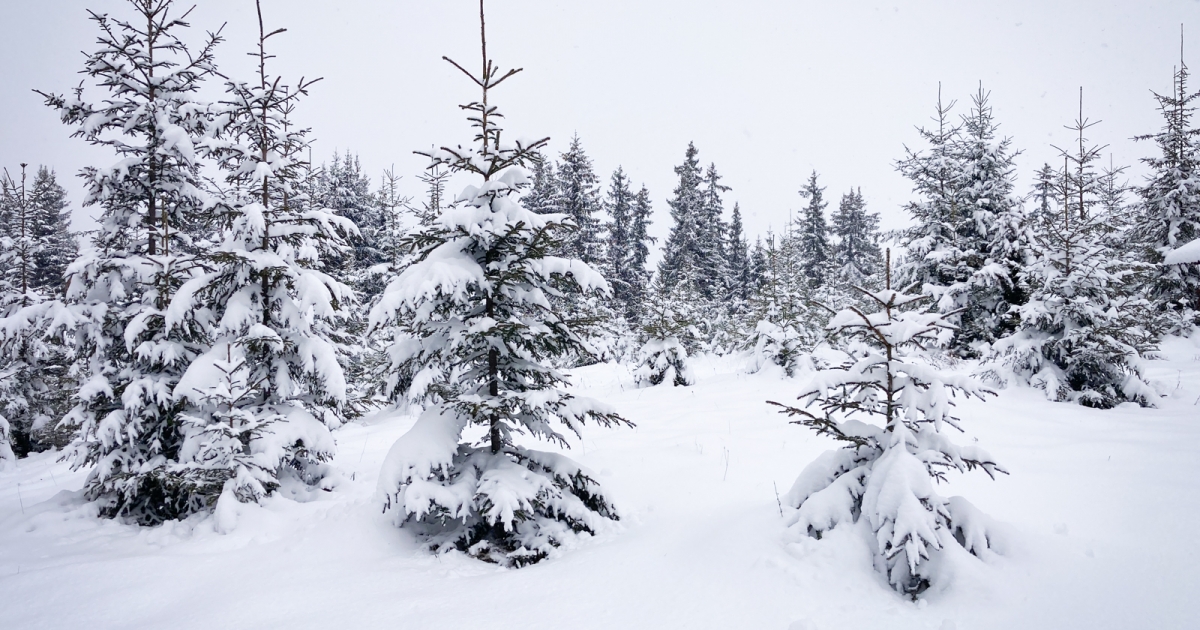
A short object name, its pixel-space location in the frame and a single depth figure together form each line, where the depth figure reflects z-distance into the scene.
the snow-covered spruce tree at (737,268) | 40.41
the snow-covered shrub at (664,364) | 15.48
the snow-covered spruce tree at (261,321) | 6.30
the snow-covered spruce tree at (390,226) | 21.84
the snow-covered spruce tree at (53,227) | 27.73
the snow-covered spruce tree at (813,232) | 40.12
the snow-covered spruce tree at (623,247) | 35.88
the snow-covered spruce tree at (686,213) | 38.62
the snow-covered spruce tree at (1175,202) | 16.31
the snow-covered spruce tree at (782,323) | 15.05
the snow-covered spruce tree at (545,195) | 28.16
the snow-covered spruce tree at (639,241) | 37.51
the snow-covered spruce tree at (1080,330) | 9.20
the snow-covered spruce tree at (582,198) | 29.39
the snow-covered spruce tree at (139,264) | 6.82
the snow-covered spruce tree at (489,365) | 4.75
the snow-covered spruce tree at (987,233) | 15.38
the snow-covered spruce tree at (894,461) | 3.50
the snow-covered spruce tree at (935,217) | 16.38
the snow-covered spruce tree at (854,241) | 40.53
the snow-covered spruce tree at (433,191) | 10.65
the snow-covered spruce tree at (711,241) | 38.91
